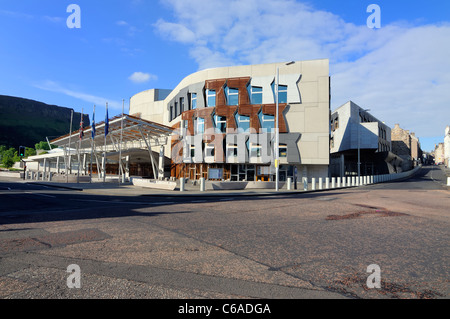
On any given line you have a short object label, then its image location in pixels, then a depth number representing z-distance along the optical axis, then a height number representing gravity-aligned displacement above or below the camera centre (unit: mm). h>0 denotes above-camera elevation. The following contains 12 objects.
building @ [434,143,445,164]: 152962 +8707
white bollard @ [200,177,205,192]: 22594 -1541
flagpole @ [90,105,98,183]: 31984 +5069
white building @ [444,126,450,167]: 117106 +10187
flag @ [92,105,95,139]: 31984 +5069
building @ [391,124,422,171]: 96000 +9579
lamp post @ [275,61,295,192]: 23100 +432
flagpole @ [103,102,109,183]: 30344 +5087
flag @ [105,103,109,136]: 30344 +5144
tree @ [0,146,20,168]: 102394 +5162
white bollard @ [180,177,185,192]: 22688 -1498
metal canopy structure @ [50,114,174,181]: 33188 +5602
